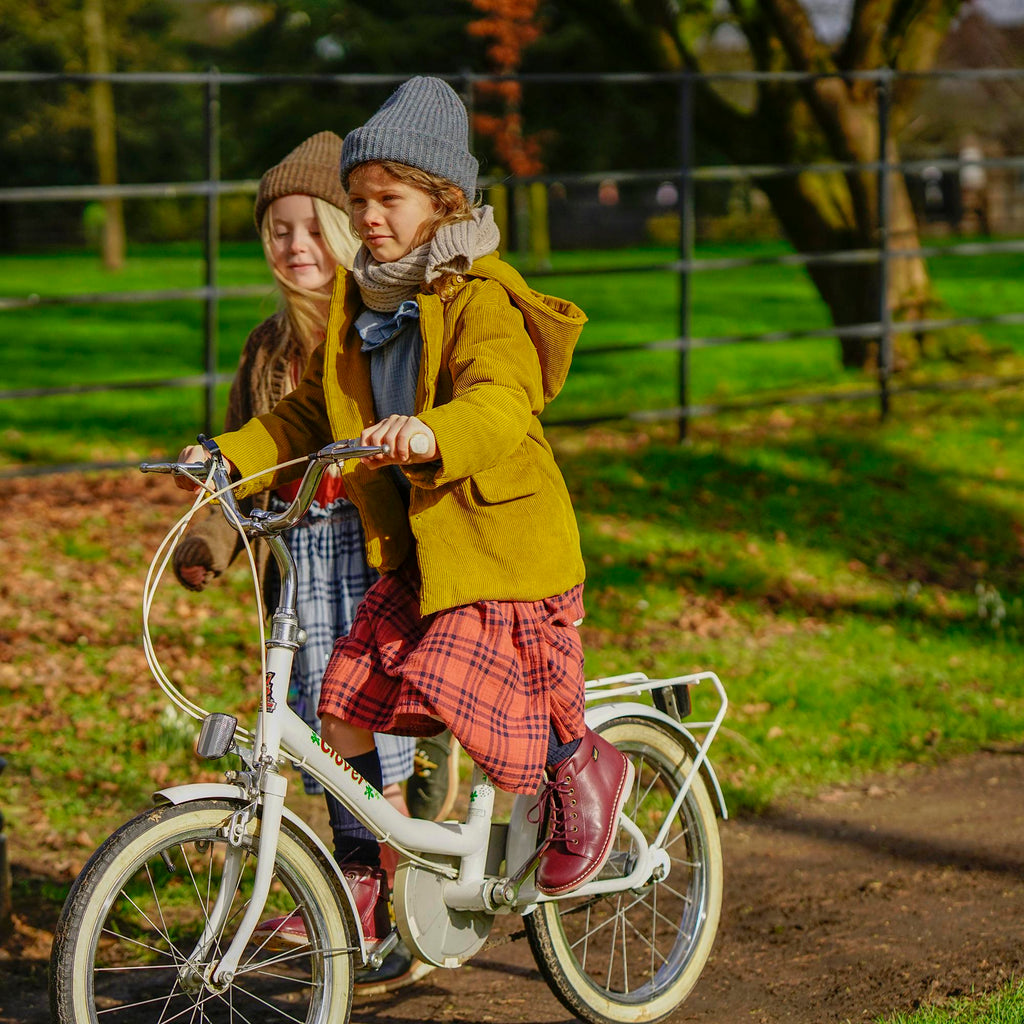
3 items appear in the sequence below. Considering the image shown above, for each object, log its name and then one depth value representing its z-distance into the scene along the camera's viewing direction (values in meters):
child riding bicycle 5.40
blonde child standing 6.84
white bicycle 5.11
